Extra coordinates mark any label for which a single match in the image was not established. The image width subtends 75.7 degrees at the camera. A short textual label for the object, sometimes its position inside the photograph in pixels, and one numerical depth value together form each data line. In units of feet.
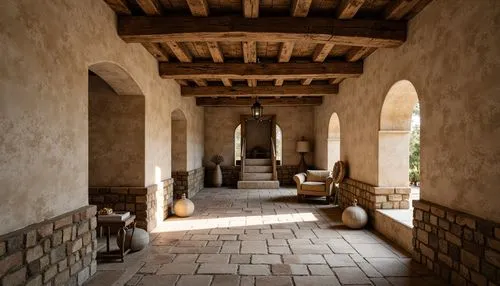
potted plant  34.91
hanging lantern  23.53
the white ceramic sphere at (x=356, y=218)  15.99
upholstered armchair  24.14
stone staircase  33.19
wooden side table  11.81
